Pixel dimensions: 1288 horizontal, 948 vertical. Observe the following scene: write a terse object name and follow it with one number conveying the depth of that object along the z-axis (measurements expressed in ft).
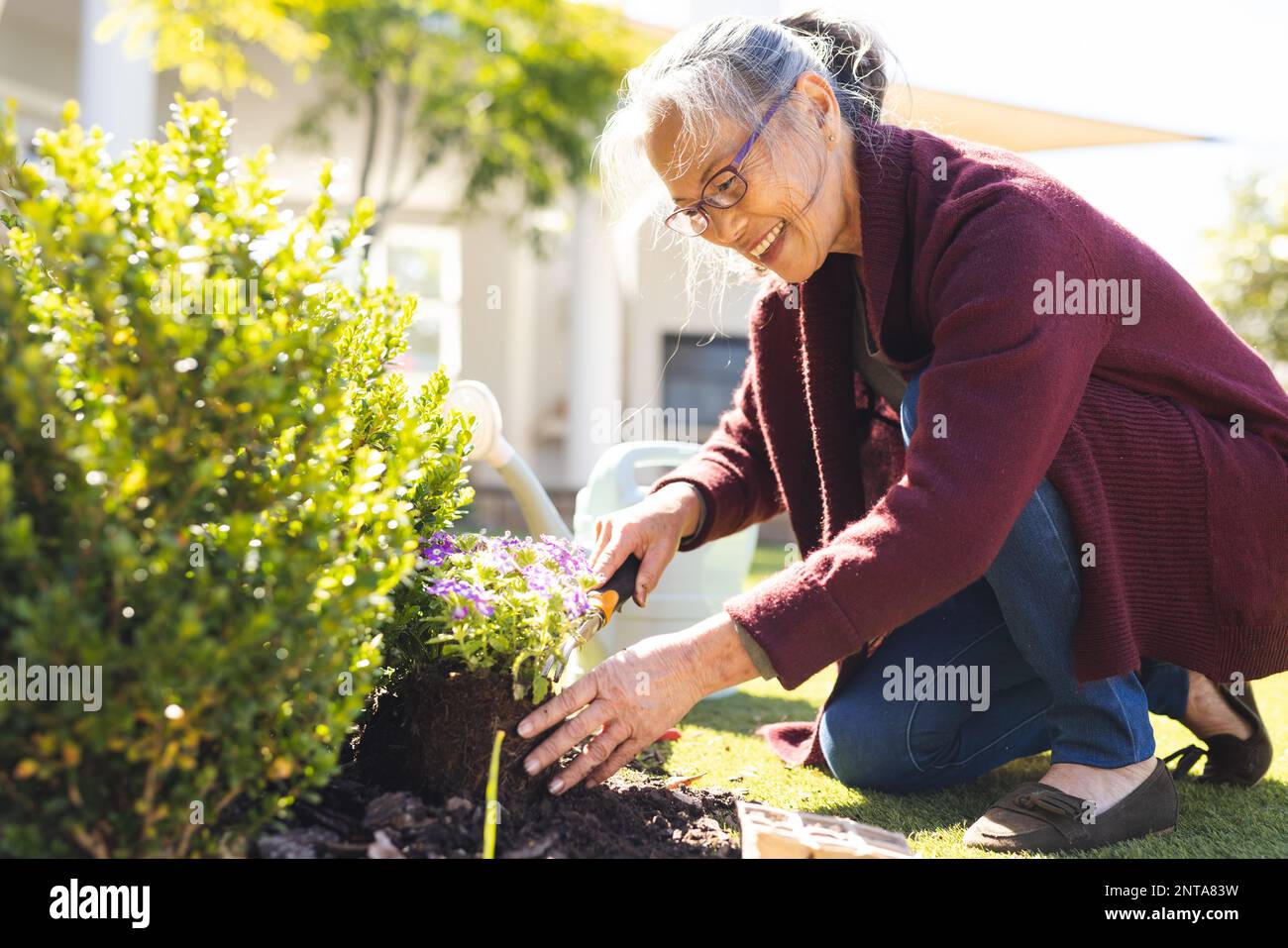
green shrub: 4.01
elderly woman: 5.65
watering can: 10.57
